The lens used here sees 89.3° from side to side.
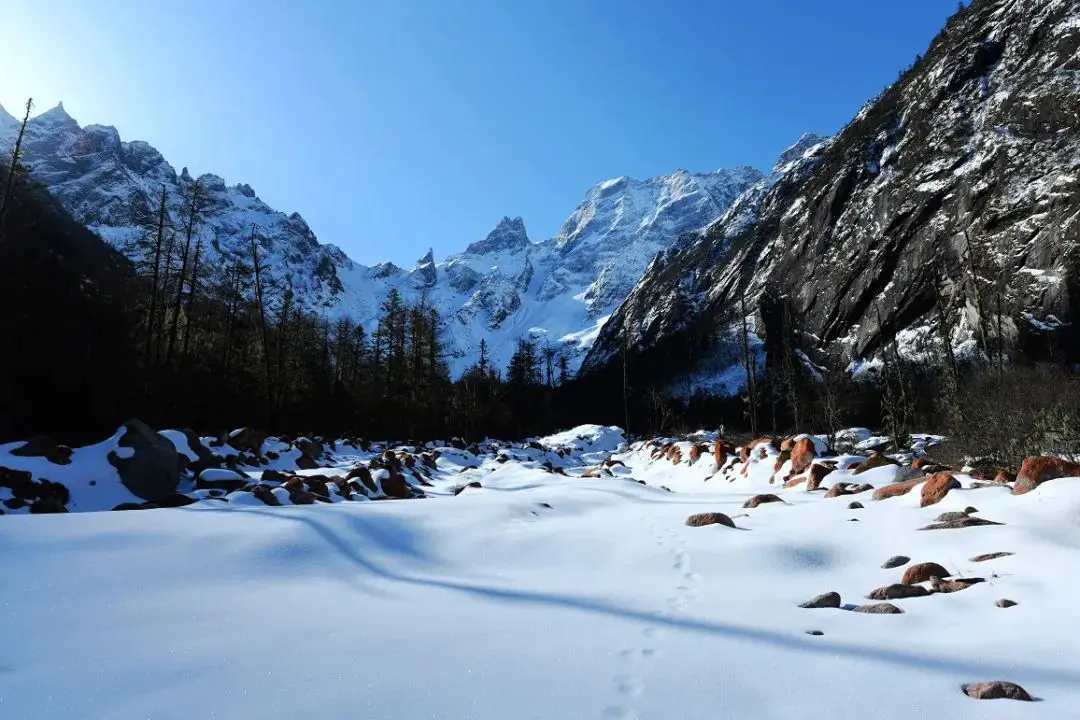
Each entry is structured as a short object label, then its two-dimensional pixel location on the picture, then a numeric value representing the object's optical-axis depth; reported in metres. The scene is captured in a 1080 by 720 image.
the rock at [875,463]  7.78
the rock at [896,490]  5.59
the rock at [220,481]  8.65
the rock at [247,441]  13.18
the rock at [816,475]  8.00
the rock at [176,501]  6.57
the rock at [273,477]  9.42
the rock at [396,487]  9.37
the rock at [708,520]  5.35
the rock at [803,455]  9.36
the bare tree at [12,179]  13.88
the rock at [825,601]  3.13
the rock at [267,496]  6.64
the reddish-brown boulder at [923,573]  3.37
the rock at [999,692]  1.87
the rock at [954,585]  3.10
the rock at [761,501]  6.54
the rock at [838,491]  6.57
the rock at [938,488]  5.00
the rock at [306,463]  13.09
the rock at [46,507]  6.19
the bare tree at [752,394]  21.08
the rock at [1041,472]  4.61
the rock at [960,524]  4.15
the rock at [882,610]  2.92
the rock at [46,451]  8.04
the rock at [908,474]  7.11
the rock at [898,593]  3.16
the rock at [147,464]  8.17
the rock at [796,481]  8.51
